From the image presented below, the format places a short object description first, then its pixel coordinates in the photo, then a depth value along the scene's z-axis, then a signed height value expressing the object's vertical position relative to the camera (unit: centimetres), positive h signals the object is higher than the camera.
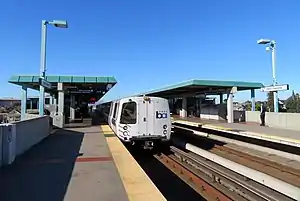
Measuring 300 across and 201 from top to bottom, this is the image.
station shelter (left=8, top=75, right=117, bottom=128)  2308 +267
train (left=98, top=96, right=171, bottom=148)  1262 -27
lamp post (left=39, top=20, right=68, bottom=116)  1648 +355
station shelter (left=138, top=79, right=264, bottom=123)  2905 +225
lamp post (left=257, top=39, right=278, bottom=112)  2411 +516
